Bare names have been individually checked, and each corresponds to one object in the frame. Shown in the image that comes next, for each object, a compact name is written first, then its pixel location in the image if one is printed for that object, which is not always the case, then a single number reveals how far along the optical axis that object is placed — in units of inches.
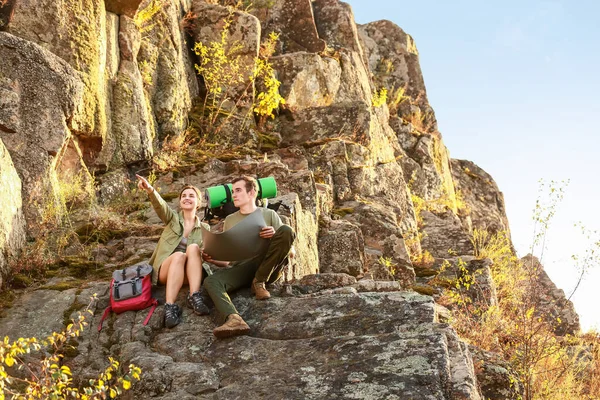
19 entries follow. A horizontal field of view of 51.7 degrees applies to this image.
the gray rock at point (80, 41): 390.3
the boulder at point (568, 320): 619.6
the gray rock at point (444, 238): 582.6
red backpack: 249.0
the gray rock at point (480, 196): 880.3
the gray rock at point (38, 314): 245.4
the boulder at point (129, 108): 448.5
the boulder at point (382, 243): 443.8
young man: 245.8
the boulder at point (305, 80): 626.5
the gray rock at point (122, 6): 465.1
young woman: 247.0
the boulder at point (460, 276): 468.3
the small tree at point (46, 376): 155.6
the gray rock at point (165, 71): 510.9
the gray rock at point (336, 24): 792.9
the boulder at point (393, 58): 927.7
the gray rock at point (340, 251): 412.5
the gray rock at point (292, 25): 716.7
